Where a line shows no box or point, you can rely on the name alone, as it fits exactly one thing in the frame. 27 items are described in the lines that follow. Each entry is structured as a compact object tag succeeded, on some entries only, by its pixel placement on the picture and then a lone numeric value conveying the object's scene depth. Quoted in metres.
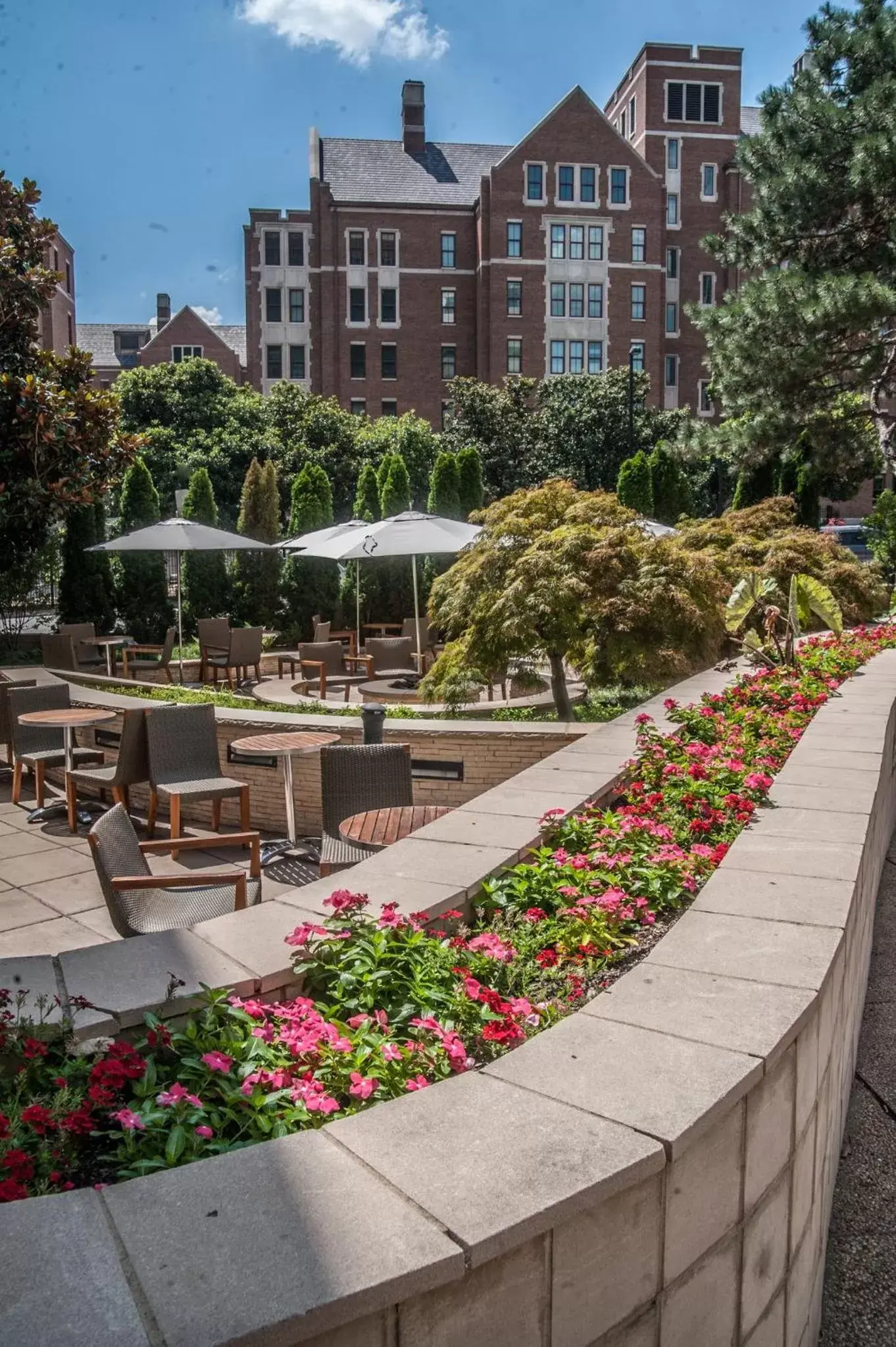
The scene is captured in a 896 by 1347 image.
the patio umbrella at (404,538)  13.61
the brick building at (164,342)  68.38
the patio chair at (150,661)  16.06
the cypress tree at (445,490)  23.66
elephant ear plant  10.26
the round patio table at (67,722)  9.29
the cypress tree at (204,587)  22.72
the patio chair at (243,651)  15.42
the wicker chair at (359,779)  6.44
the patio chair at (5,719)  10.43
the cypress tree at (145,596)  21.86
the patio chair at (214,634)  16.88
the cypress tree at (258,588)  23.17
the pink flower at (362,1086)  2.38
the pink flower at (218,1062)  2.48
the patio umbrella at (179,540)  15.48
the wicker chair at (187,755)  8.10
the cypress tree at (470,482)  23.73
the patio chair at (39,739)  9.72
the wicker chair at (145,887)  4.72
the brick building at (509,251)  53.44
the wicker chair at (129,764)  8.34
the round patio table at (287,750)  8.00
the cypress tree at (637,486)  25.02
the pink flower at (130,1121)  2.26
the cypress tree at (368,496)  25.55
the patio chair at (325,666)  14.42
